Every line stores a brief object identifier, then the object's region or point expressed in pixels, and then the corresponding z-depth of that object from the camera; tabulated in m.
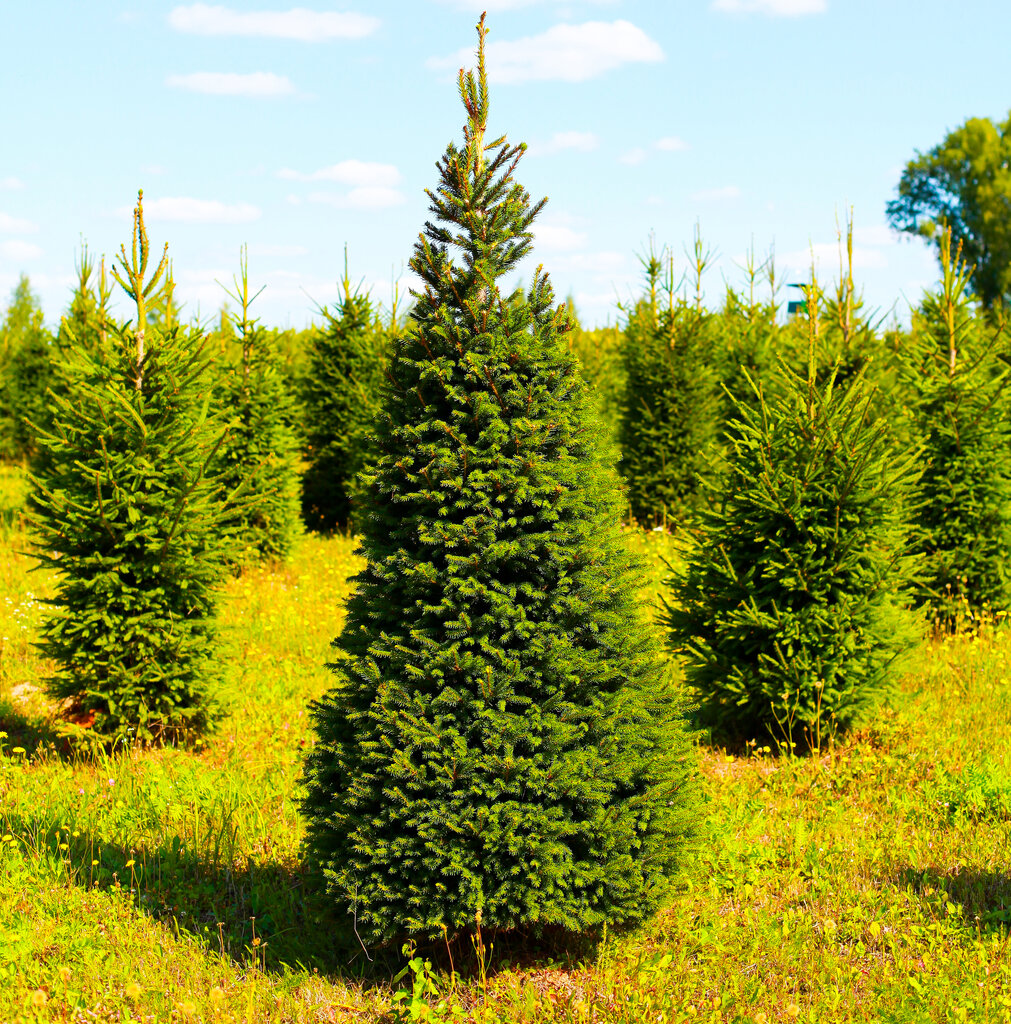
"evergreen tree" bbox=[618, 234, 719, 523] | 14.45
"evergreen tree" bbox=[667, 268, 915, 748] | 6.45
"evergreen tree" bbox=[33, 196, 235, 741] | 6.77
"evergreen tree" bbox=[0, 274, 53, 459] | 21.34
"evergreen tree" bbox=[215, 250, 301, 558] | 12.77
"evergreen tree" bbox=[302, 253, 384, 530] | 15.57
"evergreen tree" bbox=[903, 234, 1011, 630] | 9.22
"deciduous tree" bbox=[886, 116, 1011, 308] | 43.03
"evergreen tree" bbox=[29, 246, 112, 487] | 9.62
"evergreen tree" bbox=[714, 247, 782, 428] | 14.70
